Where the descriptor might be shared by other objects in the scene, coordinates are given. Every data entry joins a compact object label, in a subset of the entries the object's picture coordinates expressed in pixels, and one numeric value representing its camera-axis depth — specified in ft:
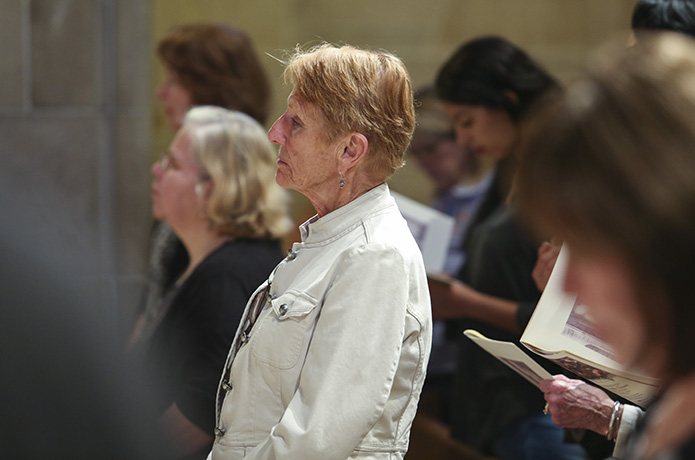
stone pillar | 30.37
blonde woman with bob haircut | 16.06
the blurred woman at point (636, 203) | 5.41
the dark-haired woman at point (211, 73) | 24.48
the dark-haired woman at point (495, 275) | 18.11
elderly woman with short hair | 9.97
